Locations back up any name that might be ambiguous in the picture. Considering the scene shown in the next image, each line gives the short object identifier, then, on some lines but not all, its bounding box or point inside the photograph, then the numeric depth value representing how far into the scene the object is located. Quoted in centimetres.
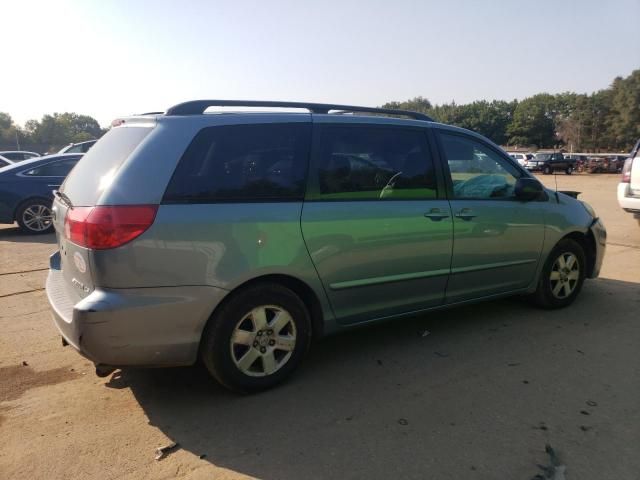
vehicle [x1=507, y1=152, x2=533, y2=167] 3884
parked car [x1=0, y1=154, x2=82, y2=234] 911
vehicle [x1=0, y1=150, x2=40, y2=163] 1850
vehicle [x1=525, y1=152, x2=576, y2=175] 3672
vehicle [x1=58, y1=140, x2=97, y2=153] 1266
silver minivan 277
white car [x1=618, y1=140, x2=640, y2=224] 830
